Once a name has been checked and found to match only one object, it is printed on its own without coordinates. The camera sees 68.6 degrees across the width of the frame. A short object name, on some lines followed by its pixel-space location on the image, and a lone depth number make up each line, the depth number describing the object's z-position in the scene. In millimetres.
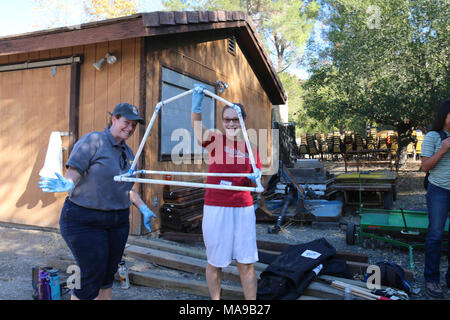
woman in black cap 2199
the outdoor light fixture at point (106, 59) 5266
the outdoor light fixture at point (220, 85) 7344
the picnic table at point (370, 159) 14862
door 5742
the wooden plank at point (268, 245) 4109
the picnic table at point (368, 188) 7327
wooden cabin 5172
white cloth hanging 5285
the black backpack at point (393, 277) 3364
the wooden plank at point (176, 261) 3772
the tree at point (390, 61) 9094
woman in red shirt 2576
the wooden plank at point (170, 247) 4348
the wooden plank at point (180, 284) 3305
